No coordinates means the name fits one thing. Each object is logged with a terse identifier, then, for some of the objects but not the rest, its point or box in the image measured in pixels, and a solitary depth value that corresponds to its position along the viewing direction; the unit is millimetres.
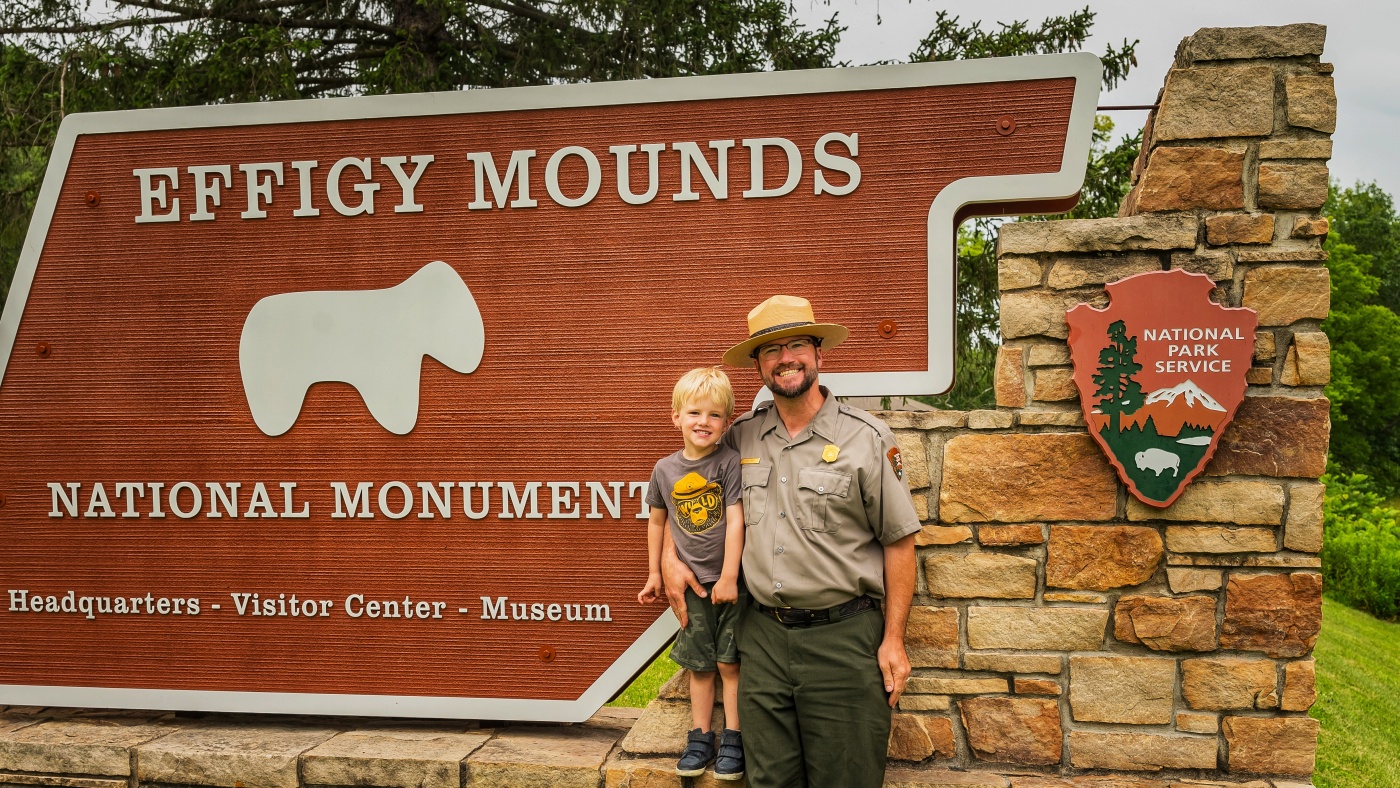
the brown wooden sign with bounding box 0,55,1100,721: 3346
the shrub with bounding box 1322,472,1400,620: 11031
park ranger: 2779
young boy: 2994
